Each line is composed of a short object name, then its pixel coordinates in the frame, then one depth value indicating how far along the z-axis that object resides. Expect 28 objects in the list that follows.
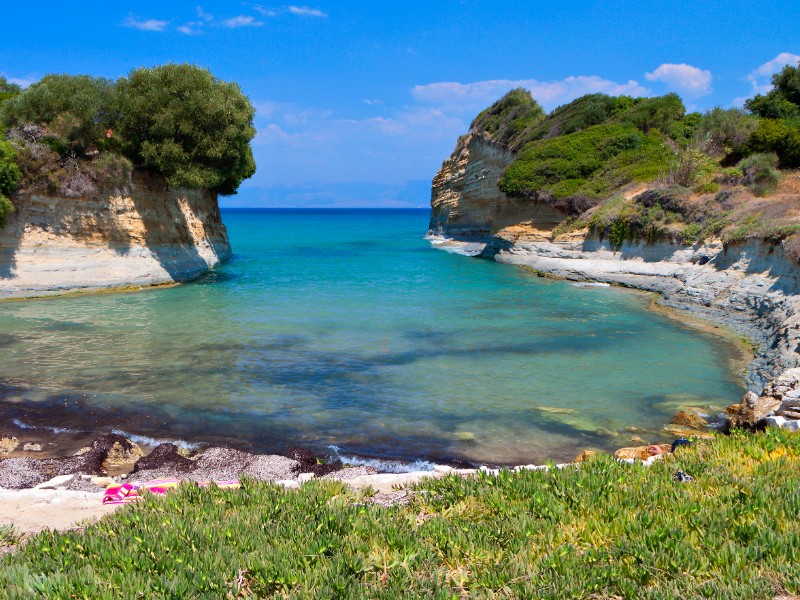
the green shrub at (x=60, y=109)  30.12
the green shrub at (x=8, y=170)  26.97
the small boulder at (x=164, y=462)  10.67
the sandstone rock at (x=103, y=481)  9.56
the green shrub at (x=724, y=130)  38.84
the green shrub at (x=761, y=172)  32.27
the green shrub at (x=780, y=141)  34.31
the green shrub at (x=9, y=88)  37.25
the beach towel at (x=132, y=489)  7.95
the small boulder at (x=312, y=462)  10.67
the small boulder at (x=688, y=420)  13.03
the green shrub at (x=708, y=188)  34.96
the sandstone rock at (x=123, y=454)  11.21
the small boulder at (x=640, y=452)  10.08
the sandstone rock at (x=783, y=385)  12.65
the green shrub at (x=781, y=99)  42.25
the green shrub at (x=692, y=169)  37.59
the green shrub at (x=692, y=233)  31.36
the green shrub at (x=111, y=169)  31.33
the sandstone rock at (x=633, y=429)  12.84
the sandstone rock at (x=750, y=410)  11.63
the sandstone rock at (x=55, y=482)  9.41
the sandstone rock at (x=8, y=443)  11.67
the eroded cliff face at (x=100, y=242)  28.83
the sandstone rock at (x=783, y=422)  9.55
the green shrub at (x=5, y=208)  27.03
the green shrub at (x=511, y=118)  58.25
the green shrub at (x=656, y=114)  51.12
